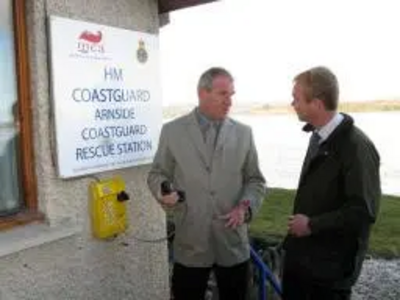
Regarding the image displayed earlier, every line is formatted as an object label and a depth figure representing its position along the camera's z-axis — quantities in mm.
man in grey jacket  3227
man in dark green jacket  2645
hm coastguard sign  2930
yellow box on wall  3113
